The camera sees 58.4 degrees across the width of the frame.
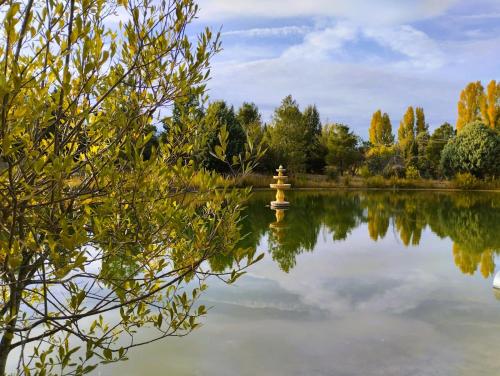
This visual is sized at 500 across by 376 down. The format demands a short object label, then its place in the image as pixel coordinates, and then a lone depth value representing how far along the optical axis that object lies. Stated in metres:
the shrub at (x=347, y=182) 18.77
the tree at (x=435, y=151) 23.00
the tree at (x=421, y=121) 32.50
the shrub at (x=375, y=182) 18.73
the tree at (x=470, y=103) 26.05
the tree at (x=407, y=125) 32.25
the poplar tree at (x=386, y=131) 32.41
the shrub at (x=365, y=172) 20.02
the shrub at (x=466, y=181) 17.98
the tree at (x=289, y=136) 19.25
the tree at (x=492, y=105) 24.80
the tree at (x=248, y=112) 21.53
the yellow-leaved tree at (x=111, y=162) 1.16
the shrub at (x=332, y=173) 19.89
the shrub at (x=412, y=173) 20.30
